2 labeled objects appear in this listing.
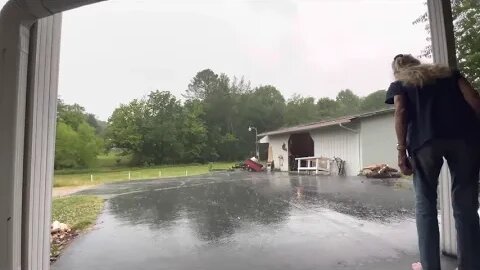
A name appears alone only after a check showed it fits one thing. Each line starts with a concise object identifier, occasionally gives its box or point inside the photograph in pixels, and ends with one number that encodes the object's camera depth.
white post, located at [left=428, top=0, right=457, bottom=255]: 1.72
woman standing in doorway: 1.29
